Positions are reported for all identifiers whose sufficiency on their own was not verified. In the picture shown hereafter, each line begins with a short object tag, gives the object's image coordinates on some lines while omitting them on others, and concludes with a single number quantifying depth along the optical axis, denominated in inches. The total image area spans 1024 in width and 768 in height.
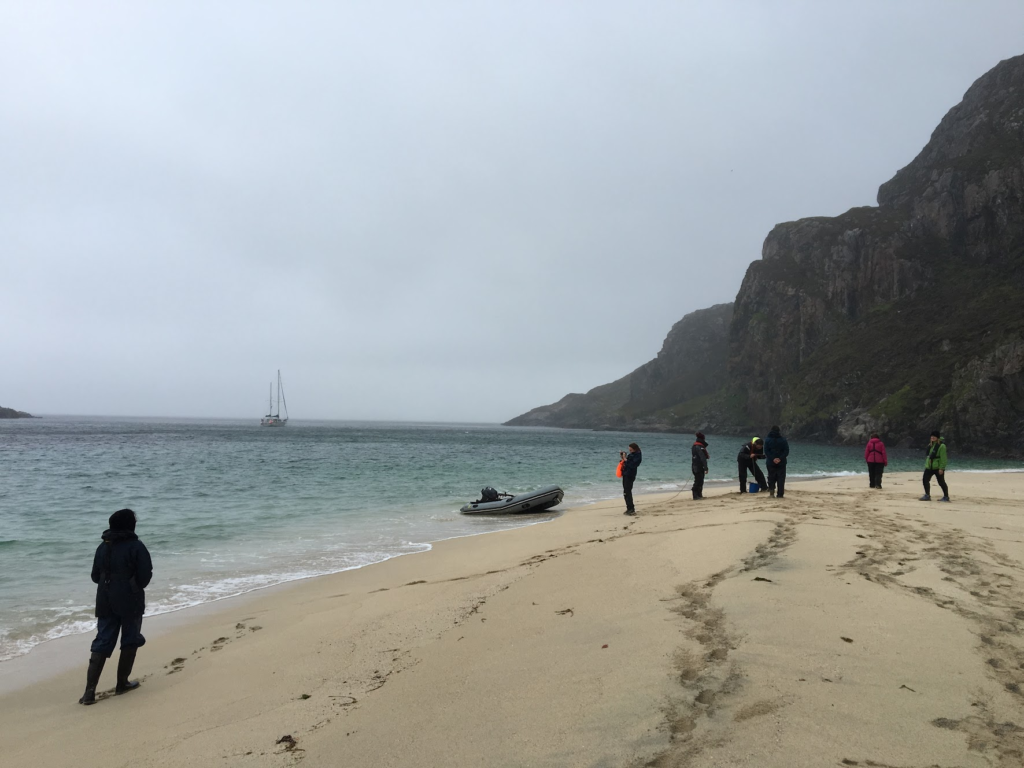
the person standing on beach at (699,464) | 713.0
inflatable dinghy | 775.7
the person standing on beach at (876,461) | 743.1
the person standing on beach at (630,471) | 644.1
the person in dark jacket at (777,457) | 622.5
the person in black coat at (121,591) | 229.6
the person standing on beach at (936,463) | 597.0
